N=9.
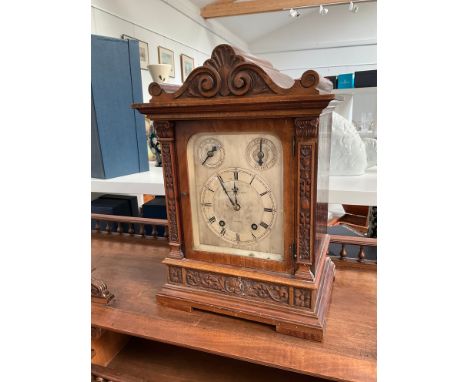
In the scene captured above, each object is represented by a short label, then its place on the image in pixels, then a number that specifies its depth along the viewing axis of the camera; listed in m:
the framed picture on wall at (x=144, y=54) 2.50
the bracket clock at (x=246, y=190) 0.51
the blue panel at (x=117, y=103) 1.05
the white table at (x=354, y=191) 0.84
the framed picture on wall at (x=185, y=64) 3.22
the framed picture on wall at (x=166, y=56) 2.81
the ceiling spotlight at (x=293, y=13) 3.53
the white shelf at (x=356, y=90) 2.40
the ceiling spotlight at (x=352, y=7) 3.49
